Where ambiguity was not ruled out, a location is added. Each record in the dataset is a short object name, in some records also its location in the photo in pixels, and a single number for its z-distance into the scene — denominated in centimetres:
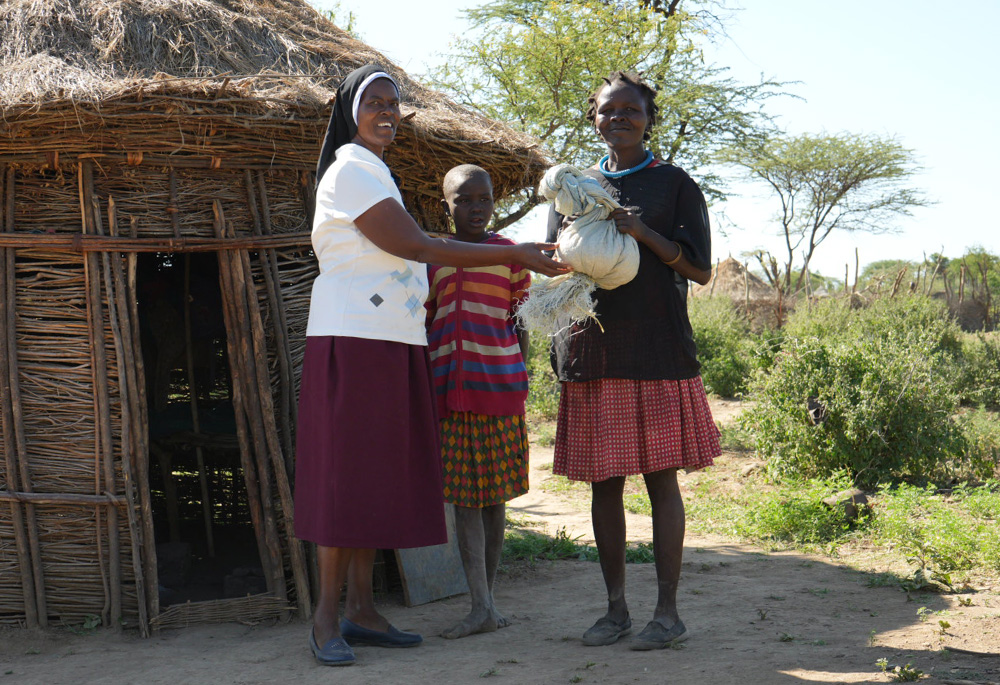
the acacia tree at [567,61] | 1141
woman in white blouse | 310
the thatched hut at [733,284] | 2014
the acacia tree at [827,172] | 2197
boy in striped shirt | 364
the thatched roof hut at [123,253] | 377
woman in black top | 328
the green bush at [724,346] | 1075
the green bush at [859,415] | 640
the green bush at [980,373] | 959
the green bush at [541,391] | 1080
